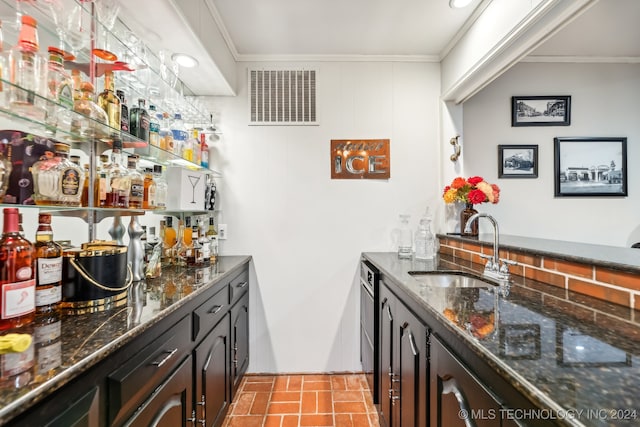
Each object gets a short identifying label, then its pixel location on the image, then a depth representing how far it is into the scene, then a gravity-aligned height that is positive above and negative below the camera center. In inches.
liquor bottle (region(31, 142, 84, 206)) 38.2 +4.8
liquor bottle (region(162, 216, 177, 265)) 77.5 -6.6
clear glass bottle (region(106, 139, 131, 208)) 51.8 +5.9
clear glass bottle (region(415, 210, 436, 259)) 87.5 -7.8
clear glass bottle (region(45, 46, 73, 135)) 37.9 +16.2
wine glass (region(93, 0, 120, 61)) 47.7 +32.6
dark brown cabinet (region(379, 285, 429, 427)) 45.9 -26.5
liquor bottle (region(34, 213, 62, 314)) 35.4 -6.4
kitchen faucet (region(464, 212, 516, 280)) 58.7 -9.7
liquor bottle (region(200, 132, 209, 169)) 92.7 +20.3
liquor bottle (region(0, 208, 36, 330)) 31.2 -6.3
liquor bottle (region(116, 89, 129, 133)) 51.6 +17.8
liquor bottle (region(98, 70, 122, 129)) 48.0 +18.2
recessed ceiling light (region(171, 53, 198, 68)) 74.5 +39.6
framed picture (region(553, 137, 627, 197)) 102.6 +16.9
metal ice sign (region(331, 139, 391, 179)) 100.3 +18.6
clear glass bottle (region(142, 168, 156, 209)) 60.7 +4.9
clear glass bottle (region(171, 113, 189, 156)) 75.7 +20.9
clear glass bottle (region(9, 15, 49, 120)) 33.9 +16.8
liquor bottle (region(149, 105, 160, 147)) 62.0 +18.3
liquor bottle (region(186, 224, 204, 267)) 78.4 -9.6
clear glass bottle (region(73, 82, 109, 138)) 42.3 +15.0
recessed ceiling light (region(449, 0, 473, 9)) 71.9 +51.0
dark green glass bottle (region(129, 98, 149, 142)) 56.4 +17.7
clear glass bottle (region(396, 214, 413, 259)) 97.7 -5.4
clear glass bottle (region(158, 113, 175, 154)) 67.5 +18.6
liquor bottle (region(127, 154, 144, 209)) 55.1 +6.1
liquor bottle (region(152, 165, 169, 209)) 64.0 +5.6
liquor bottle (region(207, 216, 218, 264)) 86.5 -7.4
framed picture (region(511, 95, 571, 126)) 102.6 +35.7
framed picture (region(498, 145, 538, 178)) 102.3 +18.6
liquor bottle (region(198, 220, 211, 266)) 80.7 -8.1
